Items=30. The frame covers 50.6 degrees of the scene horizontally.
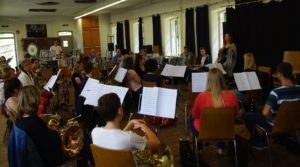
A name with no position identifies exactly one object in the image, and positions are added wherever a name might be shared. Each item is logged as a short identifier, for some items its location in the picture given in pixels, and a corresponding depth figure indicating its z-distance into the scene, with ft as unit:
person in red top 11.27
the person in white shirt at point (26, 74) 18.41
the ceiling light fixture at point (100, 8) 38.89
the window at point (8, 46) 56.70
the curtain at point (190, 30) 35.04
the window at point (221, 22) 32.01
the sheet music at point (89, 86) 13.55
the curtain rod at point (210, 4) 29.60
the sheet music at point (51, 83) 18.24
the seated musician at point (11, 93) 12.03
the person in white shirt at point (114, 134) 7.29
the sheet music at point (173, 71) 22.62
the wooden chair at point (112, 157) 6.83
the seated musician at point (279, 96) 11.46
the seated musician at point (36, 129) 8.82
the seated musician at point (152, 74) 19.38
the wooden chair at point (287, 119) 10.87
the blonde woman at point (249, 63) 23.66
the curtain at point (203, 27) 33.06
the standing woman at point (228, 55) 26.61
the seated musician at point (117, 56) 34.99
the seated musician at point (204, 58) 31.37
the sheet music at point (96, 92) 12.85
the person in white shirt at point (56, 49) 48.08
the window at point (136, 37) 50.26
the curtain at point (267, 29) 22.79
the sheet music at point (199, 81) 15.42
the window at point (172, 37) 40.19
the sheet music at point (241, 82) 15.55
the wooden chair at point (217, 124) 10.59
